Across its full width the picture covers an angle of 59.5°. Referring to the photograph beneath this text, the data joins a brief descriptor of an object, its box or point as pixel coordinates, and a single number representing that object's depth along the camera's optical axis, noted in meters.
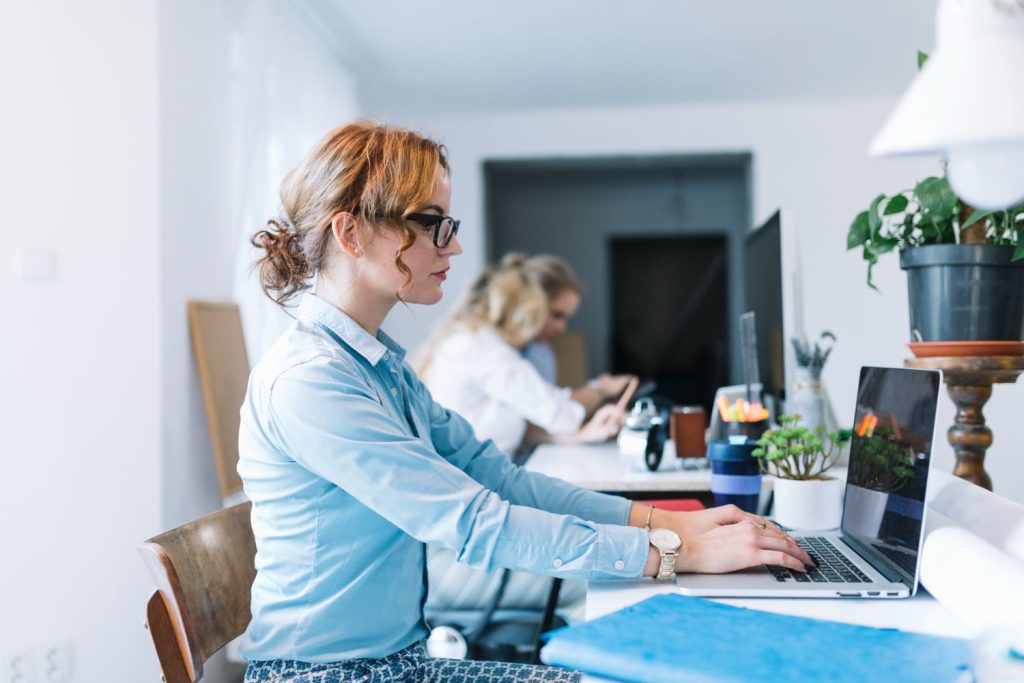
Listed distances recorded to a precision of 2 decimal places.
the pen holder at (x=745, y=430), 1.82
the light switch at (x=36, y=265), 2.17
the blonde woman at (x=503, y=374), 3.04
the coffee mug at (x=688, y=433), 2.31
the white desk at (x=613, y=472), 2.02
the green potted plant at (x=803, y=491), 1.45
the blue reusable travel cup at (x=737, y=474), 1.60
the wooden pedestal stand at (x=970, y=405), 1.44
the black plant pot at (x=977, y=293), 1.43
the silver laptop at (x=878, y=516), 1.12
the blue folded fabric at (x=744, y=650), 0.82
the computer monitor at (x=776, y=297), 2.05
